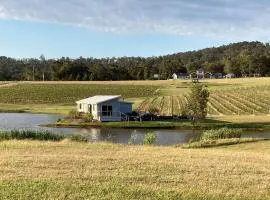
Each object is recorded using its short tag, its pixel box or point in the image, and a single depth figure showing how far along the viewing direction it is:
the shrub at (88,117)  65.62
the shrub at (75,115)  66.94
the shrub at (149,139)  31.29
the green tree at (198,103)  62.06
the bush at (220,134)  34.62
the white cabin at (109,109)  67.38
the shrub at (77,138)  27.43
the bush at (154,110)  71.44
